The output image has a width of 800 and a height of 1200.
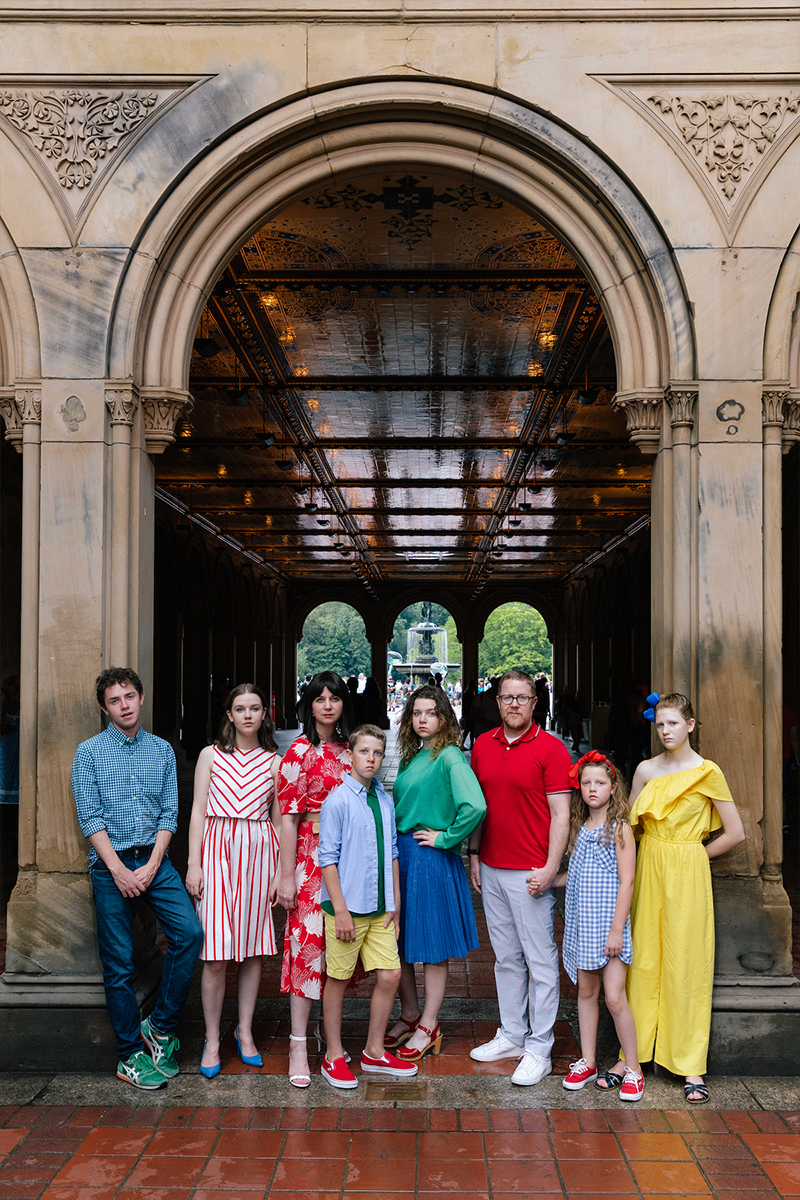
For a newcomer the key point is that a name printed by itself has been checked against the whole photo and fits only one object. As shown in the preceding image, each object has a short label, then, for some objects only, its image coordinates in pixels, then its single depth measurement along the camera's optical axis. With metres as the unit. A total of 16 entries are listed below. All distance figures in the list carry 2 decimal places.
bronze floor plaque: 3.82
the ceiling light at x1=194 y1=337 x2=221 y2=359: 8.44
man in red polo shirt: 4.05
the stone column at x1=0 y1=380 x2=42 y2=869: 4.43
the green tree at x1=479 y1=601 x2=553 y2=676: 58.03
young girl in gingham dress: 3.89
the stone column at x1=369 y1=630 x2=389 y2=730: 30.11
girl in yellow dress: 3.98
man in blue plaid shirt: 4.03
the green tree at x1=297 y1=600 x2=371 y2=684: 63.16
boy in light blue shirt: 3.83
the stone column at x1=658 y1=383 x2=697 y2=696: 4.46
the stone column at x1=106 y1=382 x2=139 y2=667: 4.48
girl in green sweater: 4.06
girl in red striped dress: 4.04
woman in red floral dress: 3.96
